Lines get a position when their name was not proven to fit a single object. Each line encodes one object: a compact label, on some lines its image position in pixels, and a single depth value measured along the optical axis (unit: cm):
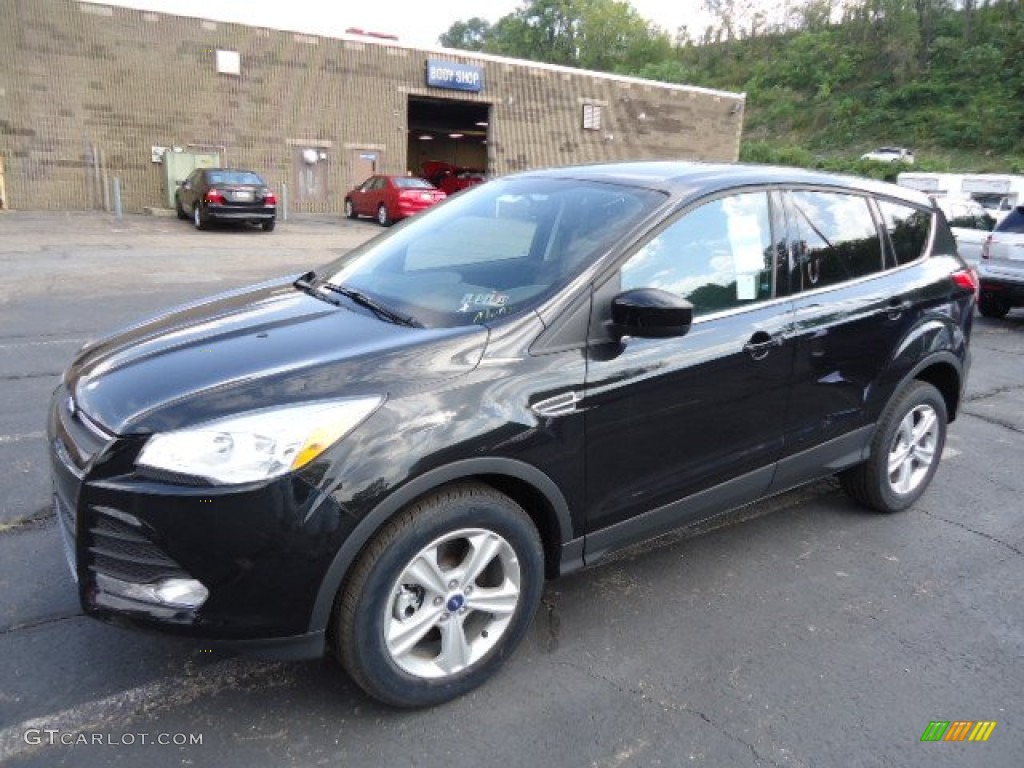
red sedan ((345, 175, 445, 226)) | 2262
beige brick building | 2303
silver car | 999
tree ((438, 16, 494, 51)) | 11031
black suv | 222
